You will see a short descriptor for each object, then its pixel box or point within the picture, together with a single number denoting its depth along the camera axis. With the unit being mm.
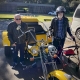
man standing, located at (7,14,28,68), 2908
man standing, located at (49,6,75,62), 2996
